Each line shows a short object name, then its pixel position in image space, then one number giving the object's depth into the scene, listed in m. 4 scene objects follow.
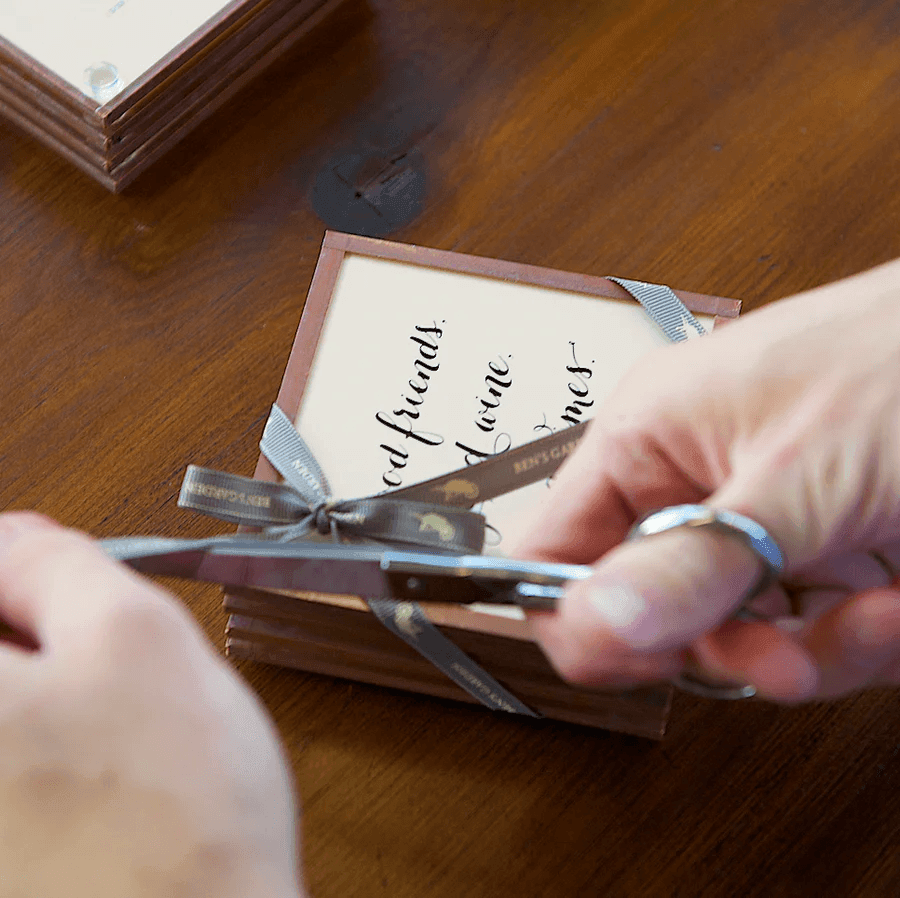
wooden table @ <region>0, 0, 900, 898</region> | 0.58
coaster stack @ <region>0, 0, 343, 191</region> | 0.68
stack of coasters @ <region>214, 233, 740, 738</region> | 0.58
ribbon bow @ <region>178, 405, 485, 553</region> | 0.58
